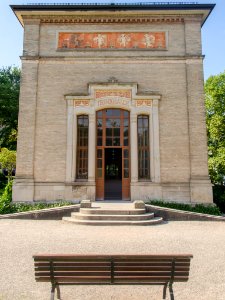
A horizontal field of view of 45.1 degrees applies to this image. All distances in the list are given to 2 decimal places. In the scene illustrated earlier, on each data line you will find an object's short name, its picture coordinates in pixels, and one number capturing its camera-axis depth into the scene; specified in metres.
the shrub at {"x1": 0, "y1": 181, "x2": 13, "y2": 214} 12.98
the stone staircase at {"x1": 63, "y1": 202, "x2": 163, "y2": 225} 10.91
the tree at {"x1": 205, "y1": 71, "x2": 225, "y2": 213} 20.28
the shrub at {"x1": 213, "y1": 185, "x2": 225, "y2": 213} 16.50
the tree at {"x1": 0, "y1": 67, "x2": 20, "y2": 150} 25.81
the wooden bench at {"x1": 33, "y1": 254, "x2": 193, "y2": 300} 3.78
